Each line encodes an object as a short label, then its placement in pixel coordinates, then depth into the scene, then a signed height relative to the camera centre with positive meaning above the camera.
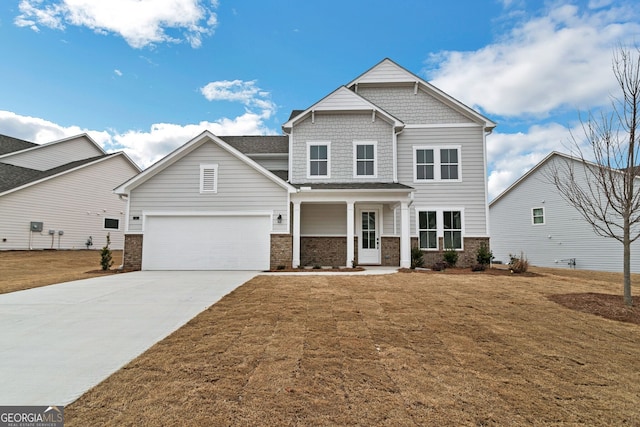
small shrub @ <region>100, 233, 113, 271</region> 12.88 -0.70
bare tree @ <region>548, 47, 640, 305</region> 7.07 +2.50
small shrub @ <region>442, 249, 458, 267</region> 13.92 -0.63
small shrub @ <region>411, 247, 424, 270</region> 13.71 -0.64
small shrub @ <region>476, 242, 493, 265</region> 14.19 -0.55
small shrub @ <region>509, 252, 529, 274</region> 12.45 -0.85
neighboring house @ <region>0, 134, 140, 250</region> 19.08 +2.83
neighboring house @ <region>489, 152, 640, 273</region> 17.36 +0.81
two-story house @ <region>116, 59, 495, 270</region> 13.08 +2.07
